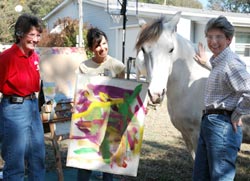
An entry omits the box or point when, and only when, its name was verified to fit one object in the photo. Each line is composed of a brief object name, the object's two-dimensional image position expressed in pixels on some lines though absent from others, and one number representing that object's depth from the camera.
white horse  2.76
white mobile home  15.54
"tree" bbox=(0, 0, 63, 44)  28.78
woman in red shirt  2.76
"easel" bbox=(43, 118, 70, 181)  3.69
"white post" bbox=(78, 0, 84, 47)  15.62
